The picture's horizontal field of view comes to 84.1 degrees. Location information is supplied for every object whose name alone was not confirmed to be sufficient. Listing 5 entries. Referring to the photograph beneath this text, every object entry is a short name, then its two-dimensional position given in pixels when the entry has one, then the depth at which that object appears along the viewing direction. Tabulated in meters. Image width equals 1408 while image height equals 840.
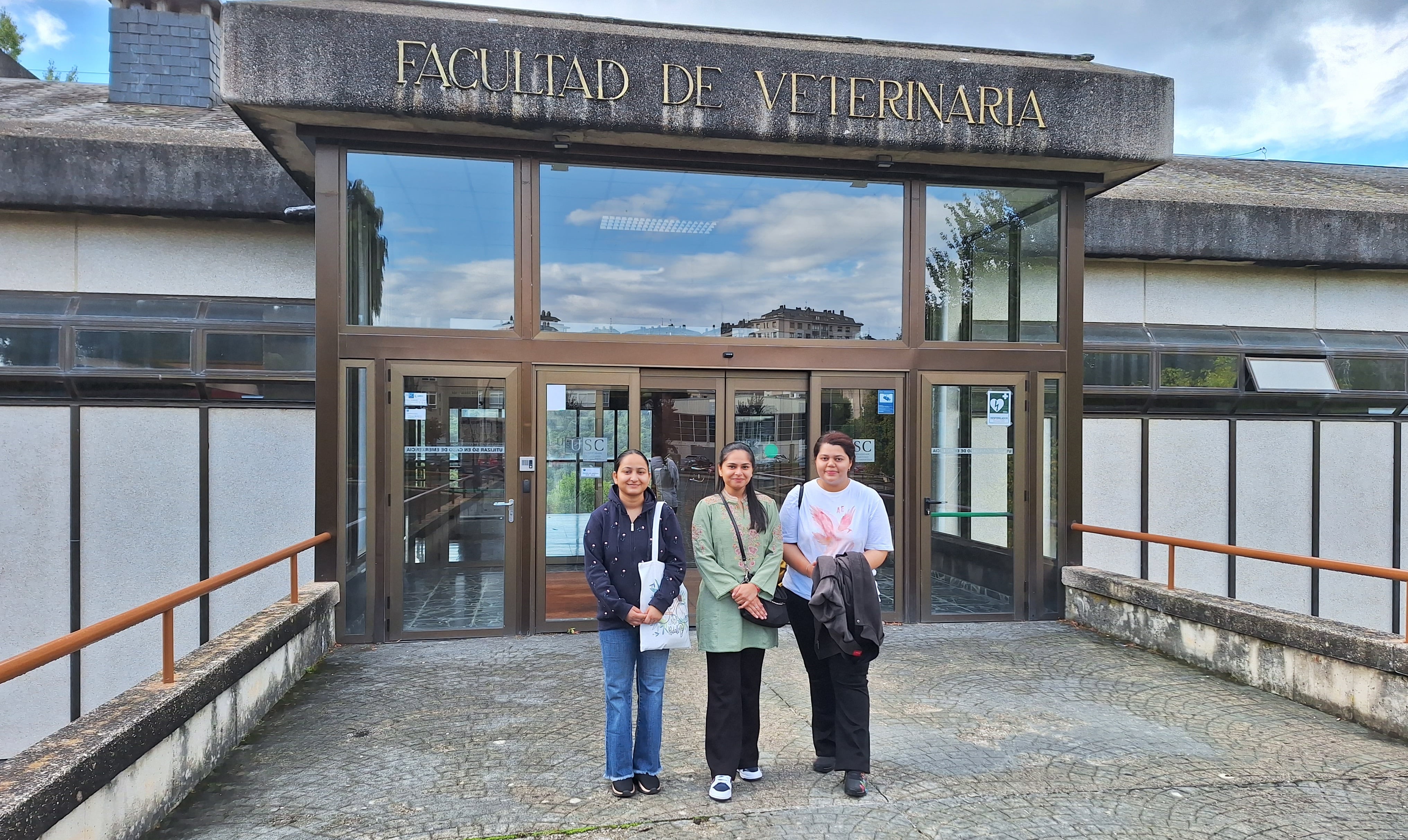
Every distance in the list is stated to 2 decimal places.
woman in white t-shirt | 3.67
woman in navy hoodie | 3.46
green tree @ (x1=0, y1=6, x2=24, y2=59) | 22.08
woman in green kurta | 3.46
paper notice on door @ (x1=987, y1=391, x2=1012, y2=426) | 6.98
